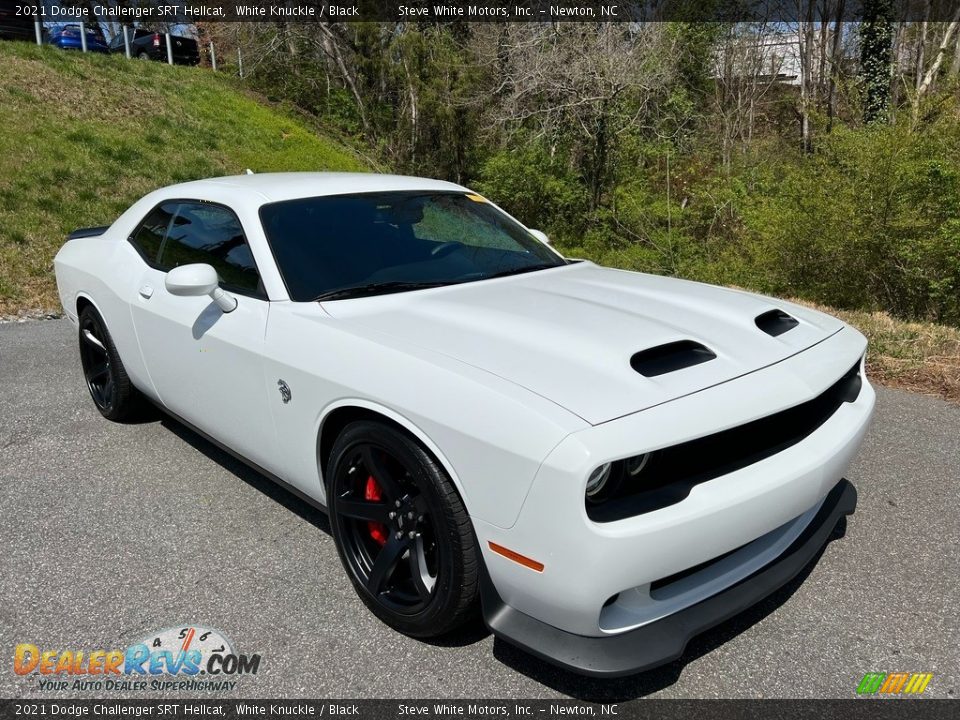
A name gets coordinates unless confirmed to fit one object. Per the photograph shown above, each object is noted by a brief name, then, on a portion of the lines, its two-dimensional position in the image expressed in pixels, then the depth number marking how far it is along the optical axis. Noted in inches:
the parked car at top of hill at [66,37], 842.2
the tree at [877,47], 605.3
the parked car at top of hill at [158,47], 963.0
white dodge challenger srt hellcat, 74.5
